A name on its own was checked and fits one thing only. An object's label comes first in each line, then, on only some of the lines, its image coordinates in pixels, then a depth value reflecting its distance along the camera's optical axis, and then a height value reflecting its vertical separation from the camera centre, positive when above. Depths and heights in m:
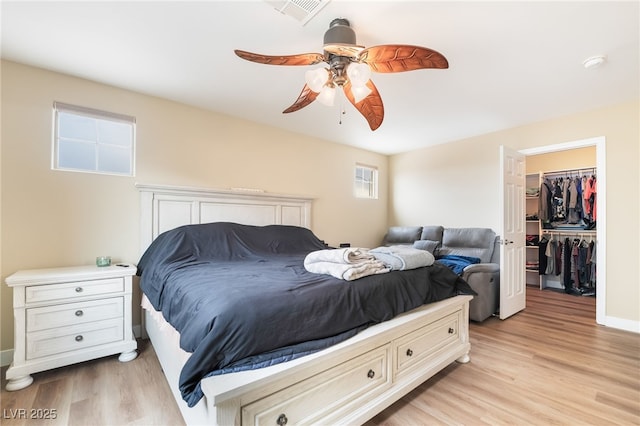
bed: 1.16 -0.62
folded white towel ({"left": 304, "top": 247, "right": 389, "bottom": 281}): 1.75 -0.34
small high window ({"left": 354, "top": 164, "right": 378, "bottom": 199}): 5.14 +0.61
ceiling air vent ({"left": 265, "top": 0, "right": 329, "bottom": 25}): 1.65 +1.24
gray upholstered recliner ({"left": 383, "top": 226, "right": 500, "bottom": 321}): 3.25 -0.50
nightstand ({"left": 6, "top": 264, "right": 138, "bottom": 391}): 1.99 -0.81
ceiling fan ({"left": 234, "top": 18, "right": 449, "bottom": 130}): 1.64 +0.94
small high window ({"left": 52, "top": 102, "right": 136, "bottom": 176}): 2.58 +0.69
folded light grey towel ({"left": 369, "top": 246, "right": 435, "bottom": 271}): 2.02 -0.33
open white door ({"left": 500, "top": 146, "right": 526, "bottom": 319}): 3.35 -0.23
